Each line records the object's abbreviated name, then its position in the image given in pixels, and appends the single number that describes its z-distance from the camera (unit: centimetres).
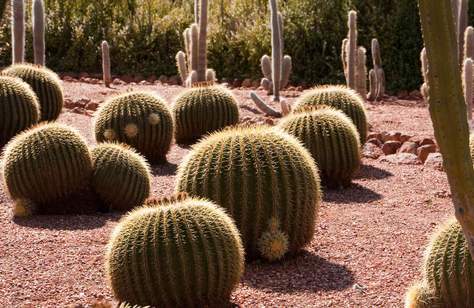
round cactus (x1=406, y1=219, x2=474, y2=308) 452
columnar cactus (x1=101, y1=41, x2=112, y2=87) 1523
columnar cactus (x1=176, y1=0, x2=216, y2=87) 1269
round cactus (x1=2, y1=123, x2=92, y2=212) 720
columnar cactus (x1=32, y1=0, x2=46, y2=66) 1218
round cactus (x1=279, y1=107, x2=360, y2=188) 786
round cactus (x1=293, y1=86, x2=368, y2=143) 924
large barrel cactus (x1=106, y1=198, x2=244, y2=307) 478
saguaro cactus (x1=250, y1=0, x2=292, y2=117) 1240
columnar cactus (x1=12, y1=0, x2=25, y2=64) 1188
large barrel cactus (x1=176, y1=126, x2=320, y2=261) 573
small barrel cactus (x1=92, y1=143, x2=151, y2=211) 729
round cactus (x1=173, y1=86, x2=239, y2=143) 1008
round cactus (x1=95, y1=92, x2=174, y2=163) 905
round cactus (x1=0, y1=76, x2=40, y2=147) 916
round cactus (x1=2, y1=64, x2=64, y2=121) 1013
